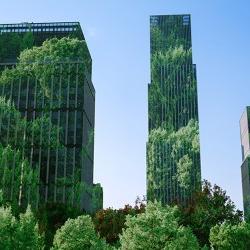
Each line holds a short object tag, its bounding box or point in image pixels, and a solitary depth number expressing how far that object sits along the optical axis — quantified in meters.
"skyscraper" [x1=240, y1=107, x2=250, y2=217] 192.12
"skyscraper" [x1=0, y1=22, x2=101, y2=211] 106.62
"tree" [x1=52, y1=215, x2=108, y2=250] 46.03
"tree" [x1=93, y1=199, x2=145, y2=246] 66.56
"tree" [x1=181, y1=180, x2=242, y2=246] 60.72
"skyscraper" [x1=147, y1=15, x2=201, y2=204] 176.75
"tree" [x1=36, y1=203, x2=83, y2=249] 72.25
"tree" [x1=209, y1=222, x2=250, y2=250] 54.34
